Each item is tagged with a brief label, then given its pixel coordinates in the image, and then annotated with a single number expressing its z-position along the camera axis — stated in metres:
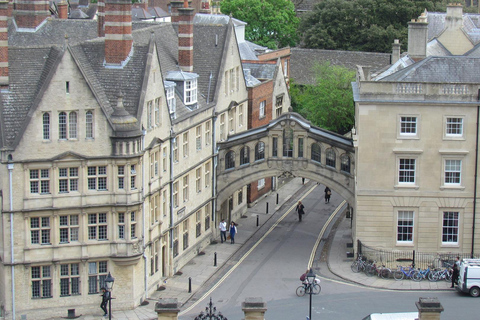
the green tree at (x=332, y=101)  81.00
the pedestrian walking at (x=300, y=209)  66.50
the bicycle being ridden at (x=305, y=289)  49.16
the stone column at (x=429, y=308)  33.56
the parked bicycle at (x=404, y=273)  52.00
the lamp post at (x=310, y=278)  40.62
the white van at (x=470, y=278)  47.78
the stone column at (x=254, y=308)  33.41
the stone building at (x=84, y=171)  44.75
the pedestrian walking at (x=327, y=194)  71.88
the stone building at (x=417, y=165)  53.62
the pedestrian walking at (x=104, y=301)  45.02
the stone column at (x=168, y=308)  34.09
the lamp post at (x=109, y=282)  39.47
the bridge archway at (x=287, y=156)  58.44
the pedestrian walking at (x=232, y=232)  60.12
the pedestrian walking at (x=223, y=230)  59.97
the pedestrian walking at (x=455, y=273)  50.06
